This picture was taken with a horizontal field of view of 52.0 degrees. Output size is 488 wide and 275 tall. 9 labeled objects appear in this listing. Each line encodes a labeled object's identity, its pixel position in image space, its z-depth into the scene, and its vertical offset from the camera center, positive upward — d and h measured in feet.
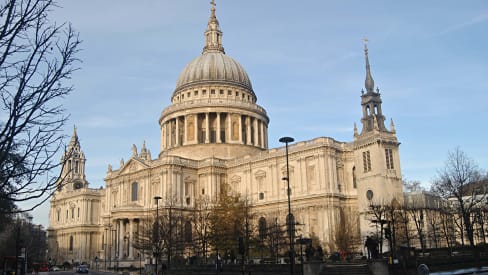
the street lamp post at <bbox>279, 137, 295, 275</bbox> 118.42 +23.66
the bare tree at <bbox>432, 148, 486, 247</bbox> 155.84 +16.76
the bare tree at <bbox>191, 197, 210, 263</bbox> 199.02 +9.66
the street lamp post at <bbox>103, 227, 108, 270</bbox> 286.72 -2.86
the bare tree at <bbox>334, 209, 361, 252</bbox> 201.57 +2.65
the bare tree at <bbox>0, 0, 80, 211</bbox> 40.42 +13.28
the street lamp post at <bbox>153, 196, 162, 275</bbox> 187.73 +4.62
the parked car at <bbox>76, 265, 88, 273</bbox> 239.50 -10.44
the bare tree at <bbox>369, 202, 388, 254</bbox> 185.16 +10.04
